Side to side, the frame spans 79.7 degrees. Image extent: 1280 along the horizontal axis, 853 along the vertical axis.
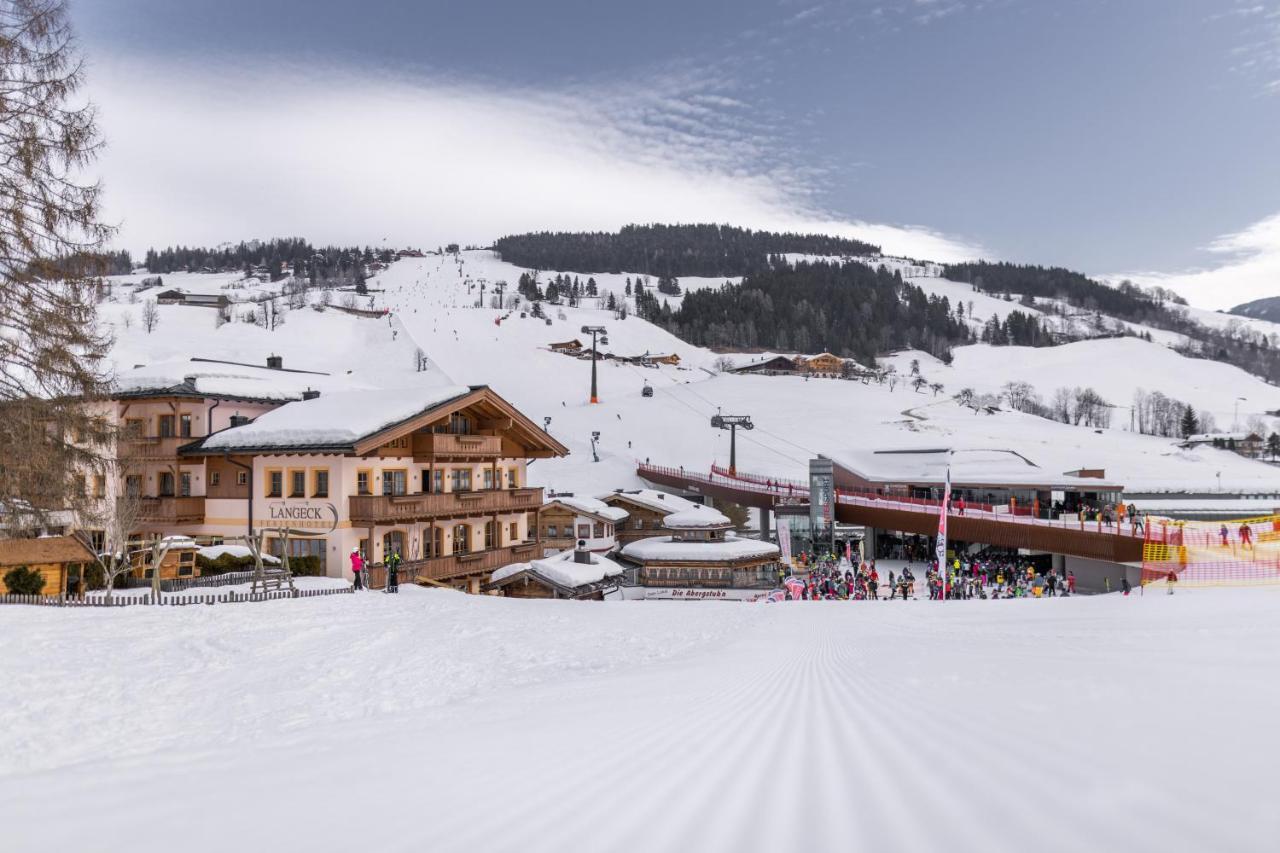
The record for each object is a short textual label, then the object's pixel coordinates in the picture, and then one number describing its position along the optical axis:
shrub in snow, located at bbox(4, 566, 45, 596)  19.73
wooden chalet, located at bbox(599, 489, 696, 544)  51.12
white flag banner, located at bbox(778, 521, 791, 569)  43.79
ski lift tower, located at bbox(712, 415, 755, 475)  66.96
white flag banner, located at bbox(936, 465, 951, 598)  27.19
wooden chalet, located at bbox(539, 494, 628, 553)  45.19
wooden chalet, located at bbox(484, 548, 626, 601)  27.91
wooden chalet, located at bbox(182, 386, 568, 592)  26.22
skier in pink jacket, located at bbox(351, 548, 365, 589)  23.34
